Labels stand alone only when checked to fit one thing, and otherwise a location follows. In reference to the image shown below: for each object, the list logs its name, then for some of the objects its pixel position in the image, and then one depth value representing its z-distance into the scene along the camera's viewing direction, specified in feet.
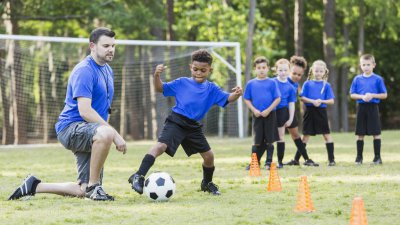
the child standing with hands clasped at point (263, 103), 35.60
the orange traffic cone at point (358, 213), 16.17
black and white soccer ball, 23.76
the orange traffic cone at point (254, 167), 32.60
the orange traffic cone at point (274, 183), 26.45
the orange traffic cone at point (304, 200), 20.24
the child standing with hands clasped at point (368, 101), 38.24
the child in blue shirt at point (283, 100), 38.29
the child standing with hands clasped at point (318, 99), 38.83
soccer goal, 75.10
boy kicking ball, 26.02
